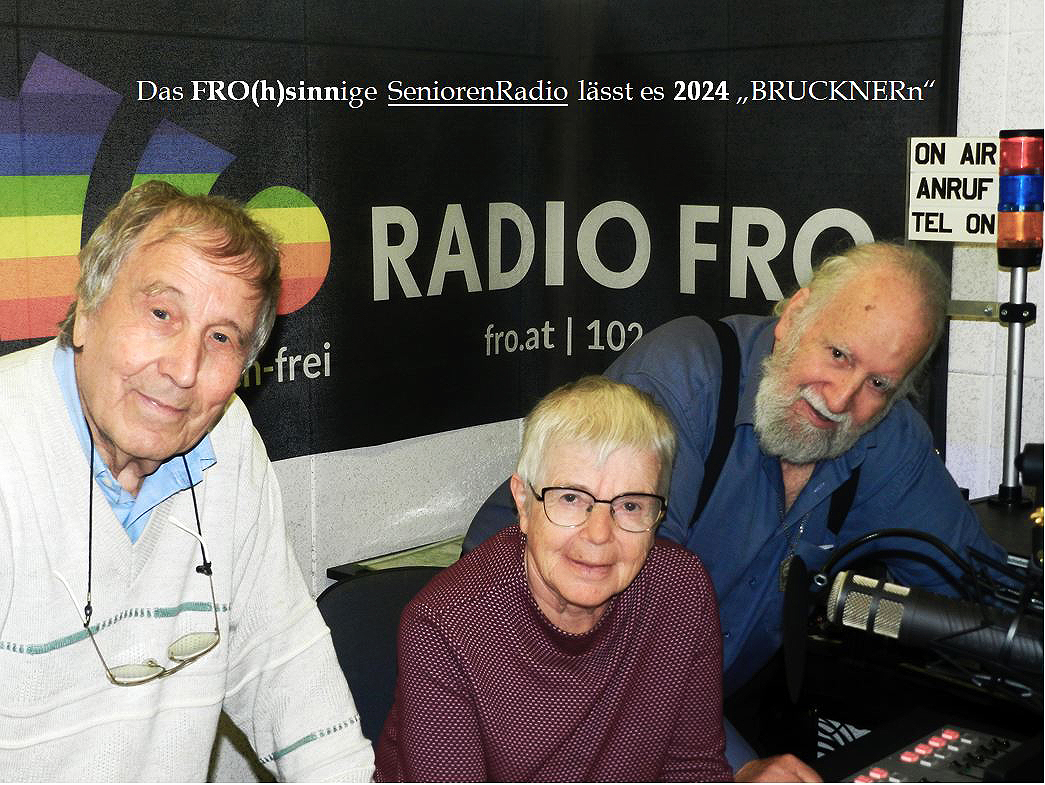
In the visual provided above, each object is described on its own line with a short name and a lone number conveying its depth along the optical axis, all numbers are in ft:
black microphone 4.45
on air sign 10.47
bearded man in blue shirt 6.69
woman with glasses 5.81
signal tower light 9.84
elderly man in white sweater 4.99
